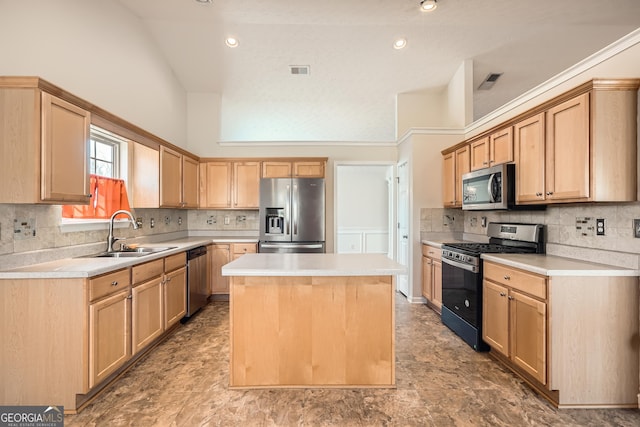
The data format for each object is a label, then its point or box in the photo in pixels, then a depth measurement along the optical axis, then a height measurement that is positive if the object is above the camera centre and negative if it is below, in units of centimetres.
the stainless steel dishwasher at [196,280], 372 -85
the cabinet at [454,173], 385 +53
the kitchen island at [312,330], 223 -83
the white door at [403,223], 467 -14
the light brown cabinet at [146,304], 254 -80
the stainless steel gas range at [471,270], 289 -56
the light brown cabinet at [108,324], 206 -80
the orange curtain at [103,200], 279 +12
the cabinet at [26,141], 195 +44
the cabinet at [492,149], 297 +67
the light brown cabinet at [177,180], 378 +44
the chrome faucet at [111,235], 296 -22
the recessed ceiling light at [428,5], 333 +225
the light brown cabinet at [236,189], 488 +37
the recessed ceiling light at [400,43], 406 +223
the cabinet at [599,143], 209 +49
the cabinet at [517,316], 213 -78
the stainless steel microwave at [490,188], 293 +27
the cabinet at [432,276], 386 -80
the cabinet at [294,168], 484 +70
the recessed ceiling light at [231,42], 409 +225
